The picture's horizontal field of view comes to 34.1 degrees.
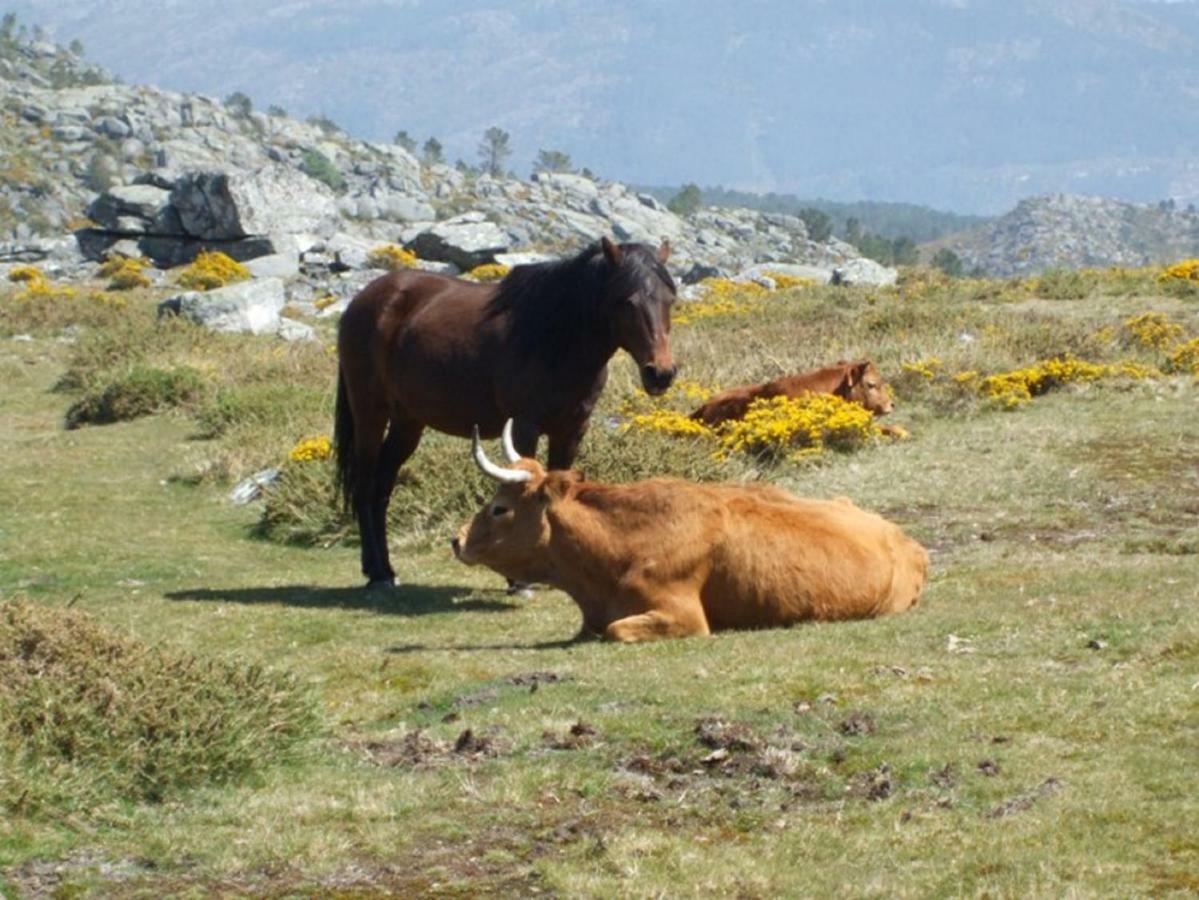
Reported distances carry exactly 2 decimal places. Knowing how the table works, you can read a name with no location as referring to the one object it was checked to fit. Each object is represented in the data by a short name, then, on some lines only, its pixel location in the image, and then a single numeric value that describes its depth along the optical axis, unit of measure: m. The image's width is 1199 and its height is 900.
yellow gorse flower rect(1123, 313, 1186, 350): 27.58
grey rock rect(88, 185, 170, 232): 62.22
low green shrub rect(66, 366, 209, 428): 28.84
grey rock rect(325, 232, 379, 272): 54.56
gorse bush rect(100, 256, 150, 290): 51.78
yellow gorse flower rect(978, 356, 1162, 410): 24.06
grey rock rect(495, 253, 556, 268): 54.46
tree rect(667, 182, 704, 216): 149.10
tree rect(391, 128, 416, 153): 157.38
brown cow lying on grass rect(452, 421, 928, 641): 12.21
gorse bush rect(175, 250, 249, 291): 51.00
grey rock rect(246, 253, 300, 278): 53.38
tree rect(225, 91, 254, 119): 125.89
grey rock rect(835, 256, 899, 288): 48.53
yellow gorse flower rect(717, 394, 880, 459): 20.77
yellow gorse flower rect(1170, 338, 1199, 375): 25.27
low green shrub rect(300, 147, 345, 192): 101.88
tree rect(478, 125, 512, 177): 163.88
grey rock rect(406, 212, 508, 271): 56.53
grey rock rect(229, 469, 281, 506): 21.10
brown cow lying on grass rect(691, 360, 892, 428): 22.48
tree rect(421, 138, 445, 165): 143.38
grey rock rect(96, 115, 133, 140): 105.19
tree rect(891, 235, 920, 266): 141.02
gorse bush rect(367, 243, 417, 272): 54.50
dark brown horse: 14.30
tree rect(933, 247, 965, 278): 119.76
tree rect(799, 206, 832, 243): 150.00
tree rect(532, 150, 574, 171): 175.62
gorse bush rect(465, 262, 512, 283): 50.84
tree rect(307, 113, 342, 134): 135.00
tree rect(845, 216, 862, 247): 168.25
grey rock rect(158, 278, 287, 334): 38.47
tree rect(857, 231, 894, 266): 137.18
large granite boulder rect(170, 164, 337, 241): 58.25
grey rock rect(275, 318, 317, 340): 37.34
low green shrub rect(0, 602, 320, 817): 8.33
